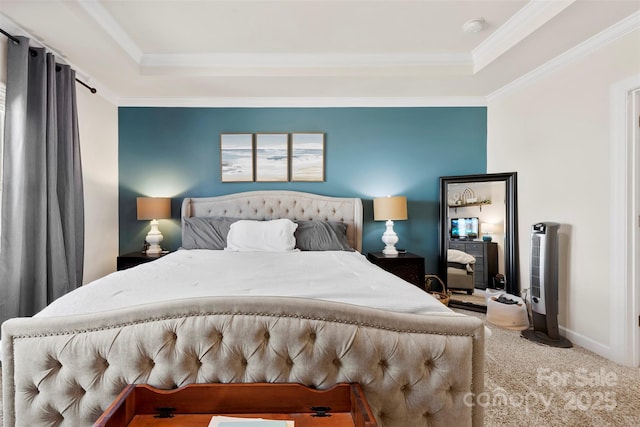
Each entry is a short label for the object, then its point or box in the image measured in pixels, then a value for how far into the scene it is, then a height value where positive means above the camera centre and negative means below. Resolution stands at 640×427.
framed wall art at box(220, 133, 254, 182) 3.60 +0.68
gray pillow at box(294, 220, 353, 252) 3.01 -0.24
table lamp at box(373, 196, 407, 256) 3.31 +0.01
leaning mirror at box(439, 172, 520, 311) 3.24 -0.25
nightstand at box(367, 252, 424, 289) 3.21 -0.55
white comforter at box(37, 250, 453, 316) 1.30 -0.37
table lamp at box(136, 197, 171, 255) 3.27 +0.01
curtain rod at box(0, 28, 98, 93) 2.09 +1.25
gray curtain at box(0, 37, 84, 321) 2.15 +0.20
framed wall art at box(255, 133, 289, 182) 3.61 +0.67
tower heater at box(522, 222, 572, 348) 2.52 -0.58
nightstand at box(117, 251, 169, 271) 3.11 -0.49
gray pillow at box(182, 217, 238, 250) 3.05 -0.20
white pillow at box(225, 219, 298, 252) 2.90 -0.23
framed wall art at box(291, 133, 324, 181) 3.61 +0.68
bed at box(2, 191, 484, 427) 1.11 -0.52
